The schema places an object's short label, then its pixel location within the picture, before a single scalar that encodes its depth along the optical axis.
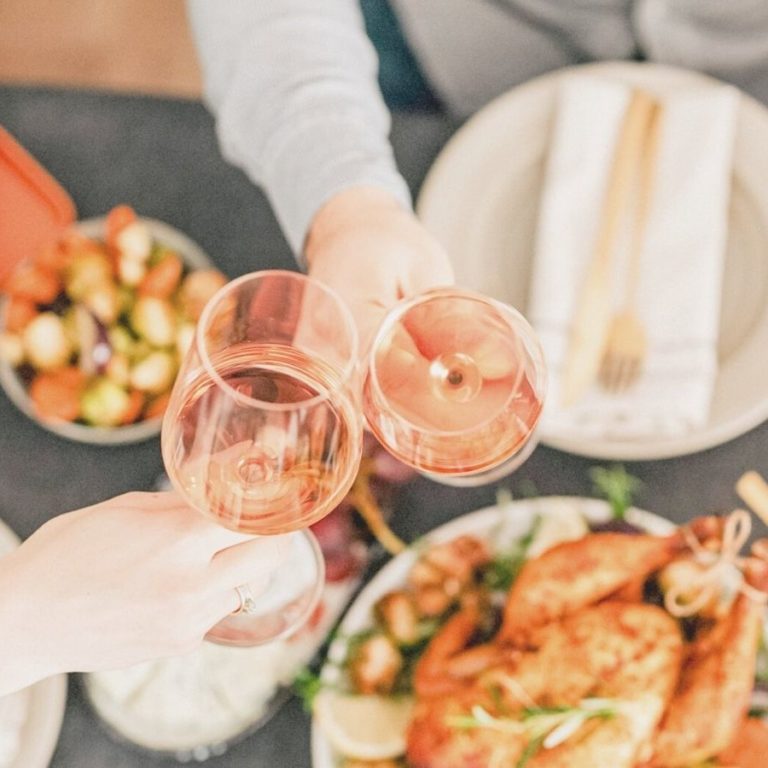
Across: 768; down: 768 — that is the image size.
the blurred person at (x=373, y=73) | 0.72
